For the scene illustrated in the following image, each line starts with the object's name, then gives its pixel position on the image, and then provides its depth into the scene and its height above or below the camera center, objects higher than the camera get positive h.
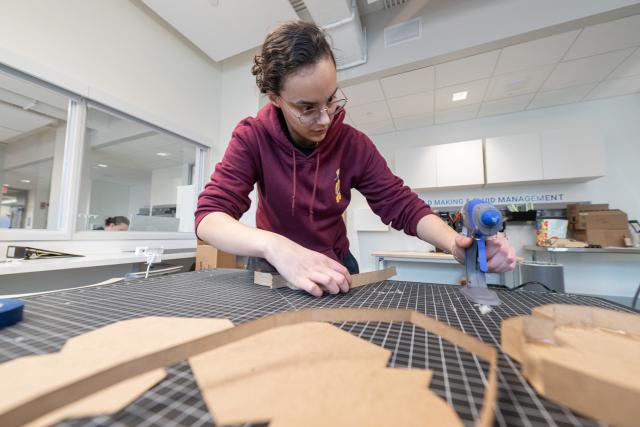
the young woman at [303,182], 0.56 +0.16
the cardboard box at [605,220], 2.47 +0.13
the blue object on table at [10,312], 0.33 -0.10
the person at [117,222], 2.21 +0.09
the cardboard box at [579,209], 2.65 +0.26
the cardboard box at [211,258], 1.97 -0.20
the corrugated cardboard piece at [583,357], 0.16 -0.10
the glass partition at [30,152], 1.74 +0.63
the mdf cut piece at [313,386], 0.16 -0.11
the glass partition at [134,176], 2.19 +0.89
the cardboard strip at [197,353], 0.17 -0.11
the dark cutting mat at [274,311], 0.18 -0.12
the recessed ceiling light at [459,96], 2.76 +1.44
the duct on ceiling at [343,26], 1.82 +1.53
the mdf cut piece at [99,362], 0.18 -0.12
